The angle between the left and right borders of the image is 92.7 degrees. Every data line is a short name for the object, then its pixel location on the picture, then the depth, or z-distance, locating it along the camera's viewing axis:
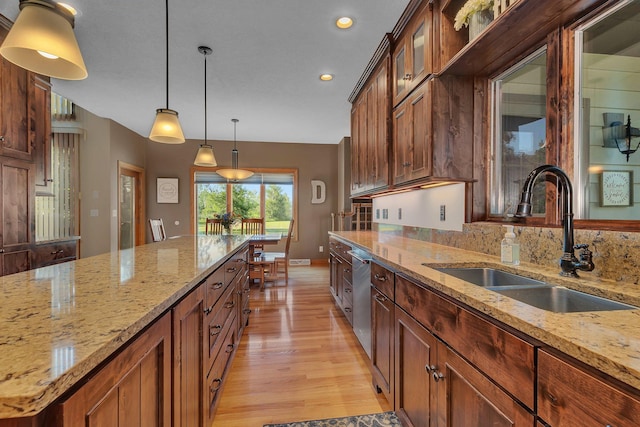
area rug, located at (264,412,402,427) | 1.68
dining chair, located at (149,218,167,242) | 3.96
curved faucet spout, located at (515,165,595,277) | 1.19
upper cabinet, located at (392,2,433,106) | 2.05
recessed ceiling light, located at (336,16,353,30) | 2.47
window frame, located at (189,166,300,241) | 6.56
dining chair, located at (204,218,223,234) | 5.02
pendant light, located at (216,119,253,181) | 4.87
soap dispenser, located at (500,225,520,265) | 1.51
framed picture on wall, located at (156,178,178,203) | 6.50
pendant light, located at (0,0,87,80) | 1.19
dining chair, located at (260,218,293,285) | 4.63
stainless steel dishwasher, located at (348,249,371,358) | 2.17
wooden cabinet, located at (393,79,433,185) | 2.08
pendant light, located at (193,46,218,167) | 3.63
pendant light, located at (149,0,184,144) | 2.37
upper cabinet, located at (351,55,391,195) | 2.83
